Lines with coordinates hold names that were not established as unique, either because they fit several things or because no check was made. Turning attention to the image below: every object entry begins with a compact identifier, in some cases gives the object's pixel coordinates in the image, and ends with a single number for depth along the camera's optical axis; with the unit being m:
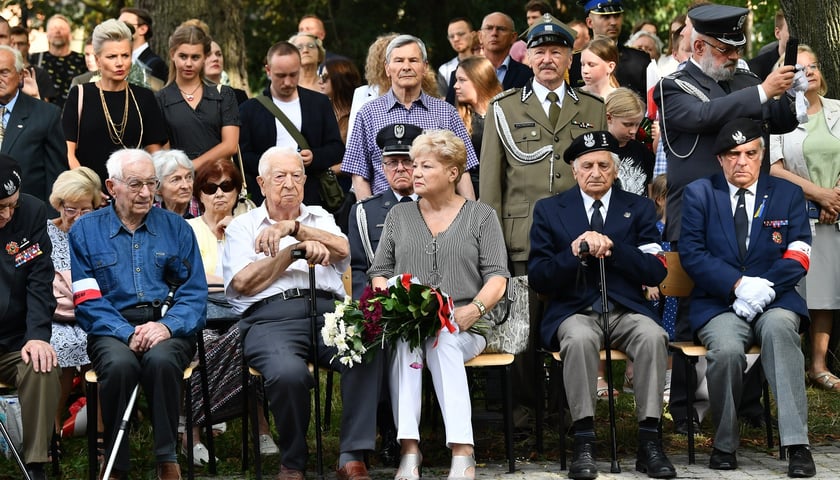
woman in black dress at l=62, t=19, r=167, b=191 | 17.98
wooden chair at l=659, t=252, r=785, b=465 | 15.23
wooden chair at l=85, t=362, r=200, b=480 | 13.87
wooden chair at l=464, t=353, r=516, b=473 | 14.31
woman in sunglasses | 15.44
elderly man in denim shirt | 13.80
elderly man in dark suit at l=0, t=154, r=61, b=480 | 13.72
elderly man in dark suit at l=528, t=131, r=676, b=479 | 14.16
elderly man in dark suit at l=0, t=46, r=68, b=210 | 17.87
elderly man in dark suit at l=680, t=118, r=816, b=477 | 14.20
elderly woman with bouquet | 13.96
